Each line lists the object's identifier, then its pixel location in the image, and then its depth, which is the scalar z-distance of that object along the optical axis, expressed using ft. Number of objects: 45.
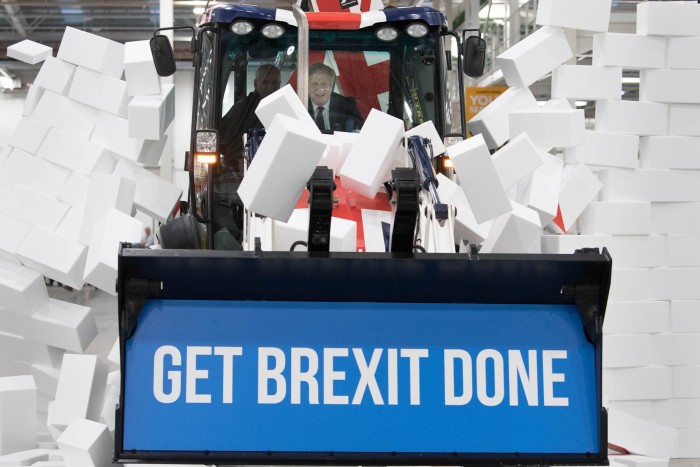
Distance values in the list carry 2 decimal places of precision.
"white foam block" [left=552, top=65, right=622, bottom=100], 38.09
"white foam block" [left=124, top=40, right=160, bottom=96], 40.81
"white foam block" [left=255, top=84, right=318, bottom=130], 26.27
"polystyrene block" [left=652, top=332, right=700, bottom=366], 37.29
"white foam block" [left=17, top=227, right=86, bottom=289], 38.47
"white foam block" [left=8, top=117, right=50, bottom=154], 41.09
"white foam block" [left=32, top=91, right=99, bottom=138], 41.88
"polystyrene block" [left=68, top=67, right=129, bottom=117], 41.96
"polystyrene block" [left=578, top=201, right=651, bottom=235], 37.37
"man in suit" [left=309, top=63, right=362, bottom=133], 33.42
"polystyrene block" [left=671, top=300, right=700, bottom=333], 37.45
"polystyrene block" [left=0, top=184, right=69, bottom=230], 39.88
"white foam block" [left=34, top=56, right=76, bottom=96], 42.39
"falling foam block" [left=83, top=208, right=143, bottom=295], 35.68
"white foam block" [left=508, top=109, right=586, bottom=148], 38.04
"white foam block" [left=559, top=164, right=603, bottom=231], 37.45
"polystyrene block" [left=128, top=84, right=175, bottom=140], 40.11
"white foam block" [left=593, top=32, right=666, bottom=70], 37.70
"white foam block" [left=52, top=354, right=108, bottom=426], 32.12
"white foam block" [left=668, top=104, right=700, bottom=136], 37.83
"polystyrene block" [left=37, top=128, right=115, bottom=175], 41.11
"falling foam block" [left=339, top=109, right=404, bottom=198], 26.00
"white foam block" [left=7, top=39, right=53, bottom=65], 43.78
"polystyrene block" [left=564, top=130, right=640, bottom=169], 37.68
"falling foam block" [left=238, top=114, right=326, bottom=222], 22.41
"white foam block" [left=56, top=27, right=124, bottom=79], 42.11
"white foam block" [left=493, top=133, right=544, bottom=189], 35.14
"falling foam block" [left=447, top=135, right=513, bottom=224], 26.73
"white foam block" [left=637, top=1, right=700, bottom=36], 37.47
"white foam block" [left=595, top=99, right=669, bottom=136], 37.83
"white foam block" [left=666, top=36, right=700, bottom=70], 37.65
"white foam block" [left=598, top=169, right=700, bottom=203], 37.73
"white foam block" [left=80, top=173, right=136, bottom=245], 38.96
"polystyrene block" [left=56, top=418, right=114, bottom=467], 28.04
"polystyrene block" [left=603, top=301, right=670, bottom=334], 36.96
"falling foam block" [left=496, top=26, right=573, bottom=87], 39.73
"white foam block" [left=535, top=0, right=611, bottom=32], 38.29
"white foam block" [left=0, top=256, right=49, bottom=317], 38.17
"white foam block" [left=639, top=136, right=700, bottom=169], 37.78
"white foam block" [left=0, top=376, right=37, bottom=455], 31.07
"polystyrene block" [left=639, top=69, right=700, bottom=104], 37.73
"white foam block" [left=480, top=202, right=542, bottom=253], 34.32
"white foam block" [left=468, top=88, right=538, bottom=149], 40.75
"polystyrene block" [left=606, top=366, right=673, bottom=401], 36.91
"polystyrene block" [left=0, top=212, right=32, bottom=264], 39.17
